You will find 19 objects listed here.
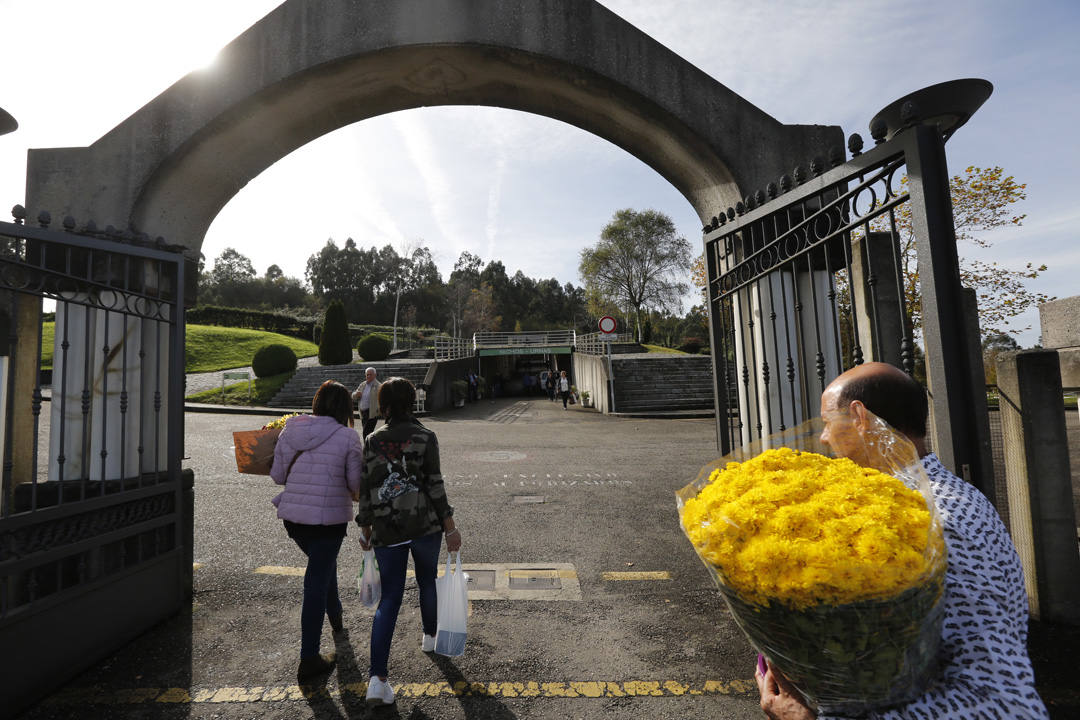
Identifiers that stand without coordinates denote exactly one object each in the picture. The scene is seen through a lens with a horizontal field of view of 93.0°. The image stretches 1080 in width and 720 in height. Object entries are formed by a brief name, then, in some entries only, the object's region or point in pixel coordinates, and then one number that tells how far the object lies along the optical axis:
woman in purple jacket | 3.02
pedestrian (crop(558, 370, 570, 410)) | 22.34
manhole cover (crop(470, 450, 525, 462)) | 9.77
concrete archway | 4.09
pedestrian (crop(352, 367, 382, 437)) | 10.98
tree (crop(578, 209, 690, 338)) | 51.06
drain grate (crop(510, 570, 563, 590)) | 4.13
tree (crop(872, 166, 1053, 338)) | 19.08
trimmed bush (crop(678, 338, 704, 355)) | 43.84
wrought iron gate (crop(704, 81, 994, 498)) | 1.98
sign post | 19.27
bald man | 1.10
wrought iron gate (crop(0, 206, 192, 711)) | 2.91
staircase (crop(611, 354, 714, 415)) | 19.97
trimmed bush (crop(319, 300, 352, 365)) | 28.87
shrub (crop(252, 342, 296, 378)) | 24.69
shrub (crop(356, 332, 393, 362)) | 33.47
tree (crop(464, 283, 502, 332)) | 67.69
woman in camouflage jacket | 2.88
